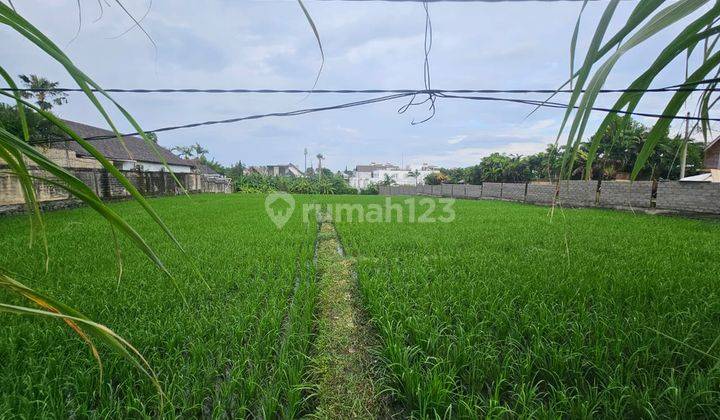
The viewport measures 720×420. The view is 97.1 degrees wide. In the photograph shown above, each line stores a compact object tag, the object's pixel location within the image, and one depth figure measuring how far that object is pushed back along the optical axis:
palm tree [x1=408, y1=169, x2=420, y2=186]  48.26
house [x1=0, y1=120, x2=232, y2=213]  7.70
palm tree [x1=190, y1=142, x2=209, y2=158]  47.47
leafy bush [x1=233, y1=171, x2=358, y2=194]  29.81
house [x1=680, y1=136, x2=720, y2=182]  14.69
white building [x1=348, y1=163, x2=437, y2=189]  53.28
